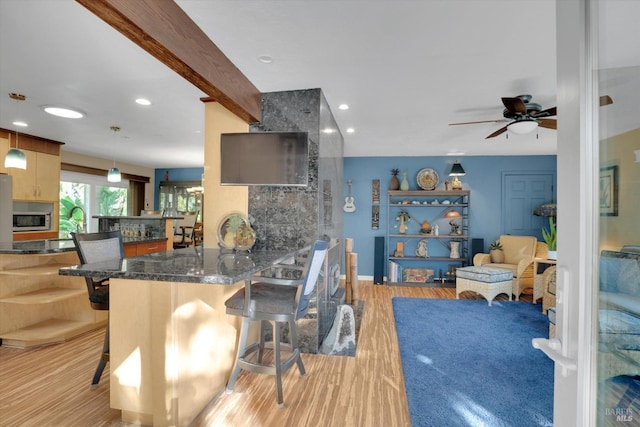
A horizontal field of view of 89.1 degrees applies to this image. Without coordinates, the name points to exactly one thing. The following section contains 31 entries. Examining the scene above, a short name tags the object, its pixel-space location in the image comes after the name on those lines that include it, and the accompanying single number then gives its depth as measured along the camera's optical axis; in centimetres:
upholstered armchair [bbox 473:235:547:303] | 482
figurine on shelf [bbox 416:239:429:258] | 598
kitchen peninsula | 171
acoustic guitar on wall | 618
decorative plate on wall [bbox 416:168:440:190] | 602
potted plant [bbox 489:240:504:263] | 539
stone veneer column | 294
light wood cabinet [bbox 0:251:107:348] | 285
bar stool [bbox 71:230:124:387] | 221
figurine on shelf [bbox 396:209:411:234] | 603
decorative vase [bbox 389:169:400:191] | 604
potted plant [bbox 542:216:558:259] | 440
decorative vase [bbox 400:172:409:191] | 596
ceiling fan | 276
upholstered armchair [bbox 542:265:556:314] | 371
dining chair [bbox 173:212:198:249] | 689
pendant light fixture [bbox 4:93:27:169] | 337
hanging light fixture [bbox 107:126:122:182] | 509
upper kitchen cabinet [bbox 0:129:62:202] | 469
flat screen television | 287
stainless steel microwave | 476
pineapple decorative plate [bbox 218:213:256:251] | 269
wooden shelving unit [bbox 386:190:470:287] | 590
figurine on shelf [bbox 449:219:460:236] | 598
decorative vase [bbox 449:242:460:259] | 591
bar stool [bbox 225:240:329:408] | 196
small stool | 446
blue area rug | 202
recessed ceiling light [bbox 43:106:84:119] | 350
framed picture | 61
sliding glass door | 57
